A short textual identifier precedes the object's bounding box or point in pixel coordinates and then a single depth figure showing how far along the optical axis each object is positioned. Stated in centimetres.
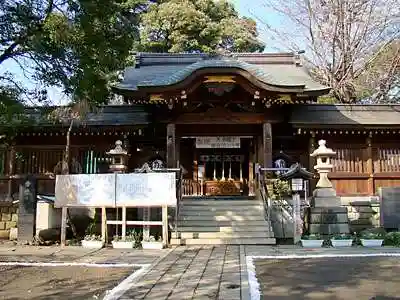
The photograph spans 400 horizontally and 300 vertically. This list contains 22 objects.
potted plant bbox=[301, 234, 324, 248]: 1193
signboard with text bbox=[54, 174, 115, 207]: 1255
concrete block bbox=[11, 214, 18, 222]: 1542
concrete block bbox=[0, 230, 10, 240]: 1507
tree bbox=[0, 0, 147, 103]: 832
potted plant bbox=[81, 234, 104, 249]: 1213
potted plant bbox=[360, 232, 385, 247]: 1200
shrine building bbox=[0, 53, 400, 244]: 1502
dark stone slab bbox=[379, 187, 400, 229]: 1377
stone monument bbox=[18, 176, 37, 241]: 1314
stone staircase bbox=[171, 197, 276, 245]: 1243
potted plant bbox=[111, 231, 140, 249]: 1199
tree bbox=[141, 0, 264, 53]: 3098
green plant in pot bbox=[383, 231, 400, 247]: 1211
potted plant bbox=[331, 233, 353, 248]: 1205
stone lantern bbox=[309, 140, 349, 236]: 1283
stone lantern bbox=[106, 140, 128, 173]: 1402
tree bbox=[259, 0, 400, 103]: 2395
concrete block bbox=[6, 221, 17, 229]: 1533
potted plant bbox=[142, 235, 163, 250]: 1174
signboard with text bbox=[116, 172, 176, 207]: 1223
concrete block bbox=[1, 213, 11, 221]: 1548
